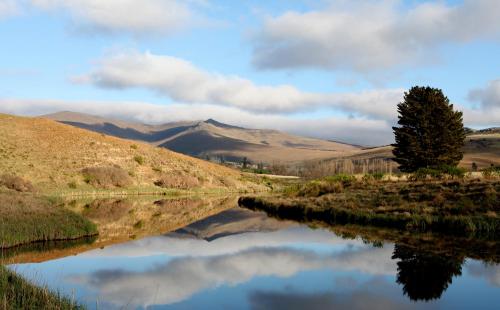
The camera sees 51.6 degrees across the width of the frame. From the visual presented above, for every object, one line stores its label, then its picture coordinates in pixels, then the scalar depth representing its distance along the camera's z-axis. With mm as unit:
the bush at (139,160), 79125
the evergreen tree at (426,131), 56281
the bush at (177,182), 74625
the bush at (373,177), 48731
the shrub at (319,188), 47409
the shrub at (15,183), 55312
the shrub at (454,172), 43362
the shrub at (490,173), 40931
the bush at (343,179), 49494
